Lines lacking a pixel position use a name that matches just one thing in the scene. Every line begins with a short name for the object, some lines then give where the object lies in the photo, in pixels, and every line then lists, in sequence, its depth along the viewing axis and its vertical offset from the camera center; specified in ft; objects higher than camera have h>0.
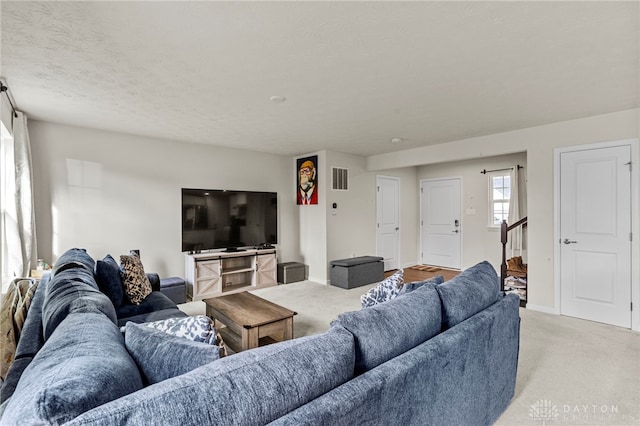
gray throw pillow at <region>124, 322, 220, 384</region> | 3.29 -1.55
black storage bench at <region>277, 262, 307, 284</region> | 18.25 -3.73
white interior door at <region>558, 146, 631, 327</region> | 11.39 -1.15
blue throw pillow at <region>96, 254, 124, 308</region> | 8.89 -1.99
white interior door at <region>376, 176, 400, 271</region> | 21.63 -0.93
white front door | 21.90 -1.16
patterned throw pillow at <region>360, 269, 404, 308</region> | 7.16 -1.95
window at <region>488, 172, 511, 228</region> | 19.49 +0.57
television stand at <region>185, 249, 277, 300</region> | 15.30 -3.25
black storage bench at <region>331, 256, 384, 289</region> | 17.12 -3.57
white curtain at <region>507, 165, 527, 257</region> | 18.39 -0.12
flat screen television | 15.90 -0.51
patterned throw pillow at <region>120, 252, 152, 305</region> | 9.52 -2.13
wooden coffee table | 8.38 -3.11
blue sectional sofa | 2.39 -1.66
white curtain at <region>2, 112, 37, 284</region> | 10.23 +0.17
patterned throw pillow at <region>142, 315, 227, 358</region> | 4.20 -1.63
